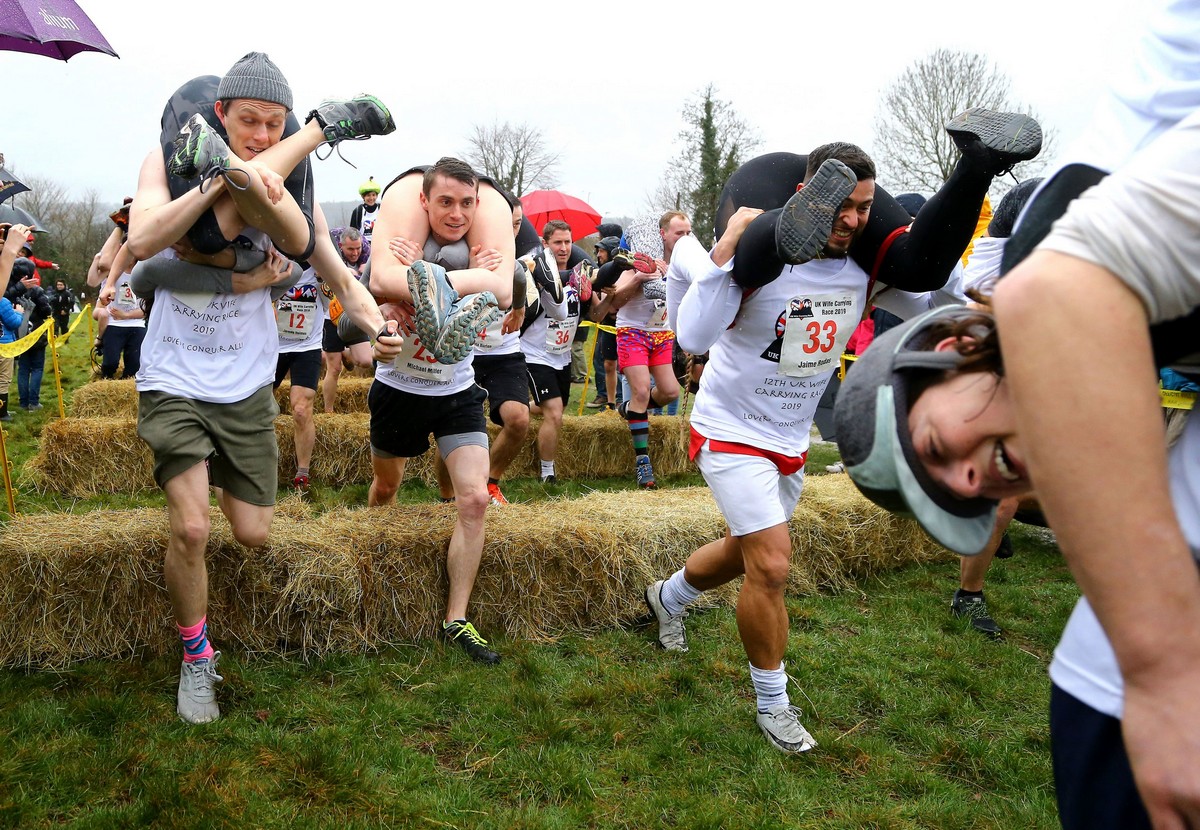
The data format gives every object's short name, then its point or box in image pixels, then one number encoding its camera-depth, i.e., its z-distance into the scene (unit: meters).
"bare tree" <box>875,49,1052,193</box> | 28.05
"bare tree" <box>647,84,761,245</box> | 41.47
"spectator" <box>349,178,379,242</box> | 9.52
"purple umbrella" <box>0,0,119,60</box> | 4.04
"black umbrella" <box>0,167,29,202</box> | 4.22
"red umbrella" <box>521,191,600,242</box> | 18.00
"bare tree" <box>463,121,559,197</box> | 42.72
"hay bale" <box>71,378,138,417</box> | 9.69
